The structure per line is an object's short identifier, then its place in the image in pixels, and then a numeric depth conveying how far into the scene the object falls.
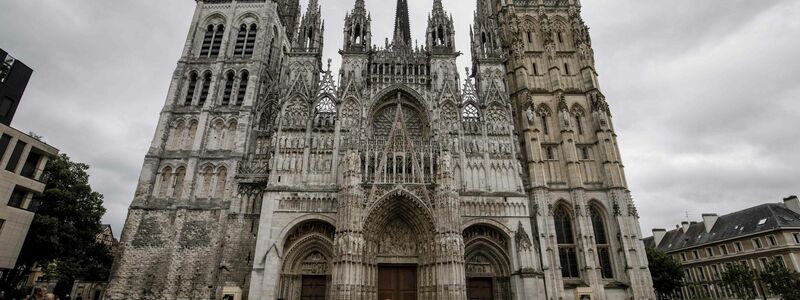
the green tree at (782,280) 24.28
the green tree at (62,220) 22.03
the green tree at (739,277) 27.95
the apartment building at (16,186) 20.47
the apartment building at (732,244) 32.62
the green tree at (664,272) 35.69
